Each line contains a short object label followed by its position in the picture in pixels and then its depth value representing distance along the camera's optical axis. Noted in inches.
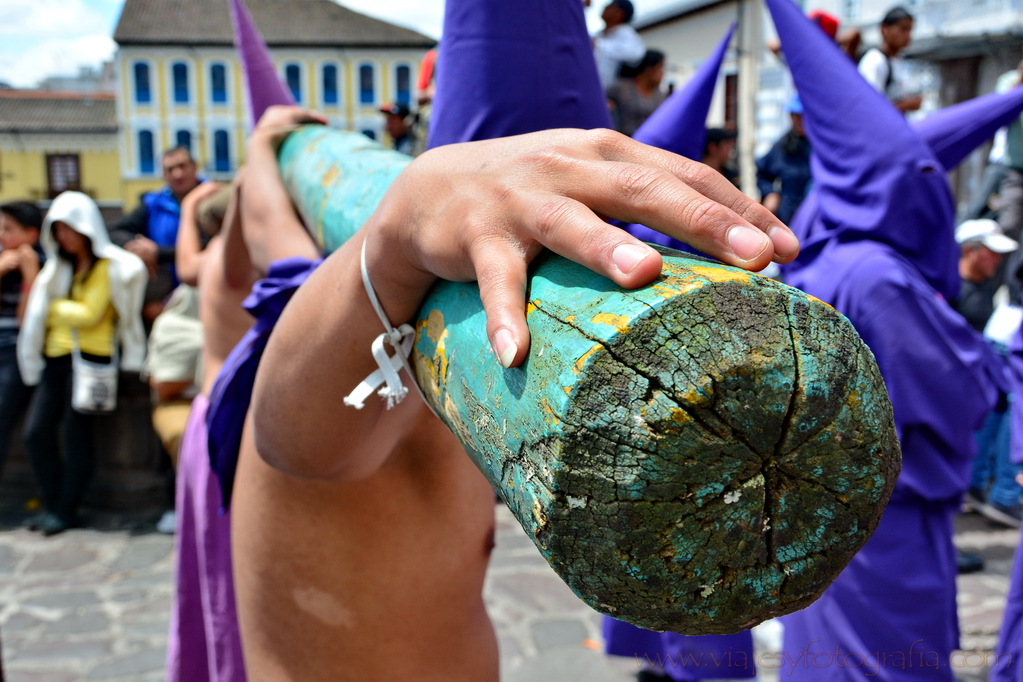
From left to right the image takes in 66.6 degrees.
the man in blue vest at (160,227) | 219.3
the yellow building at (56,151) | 1301.7
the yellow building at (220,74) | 1332.4
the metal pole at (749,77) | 752.3
